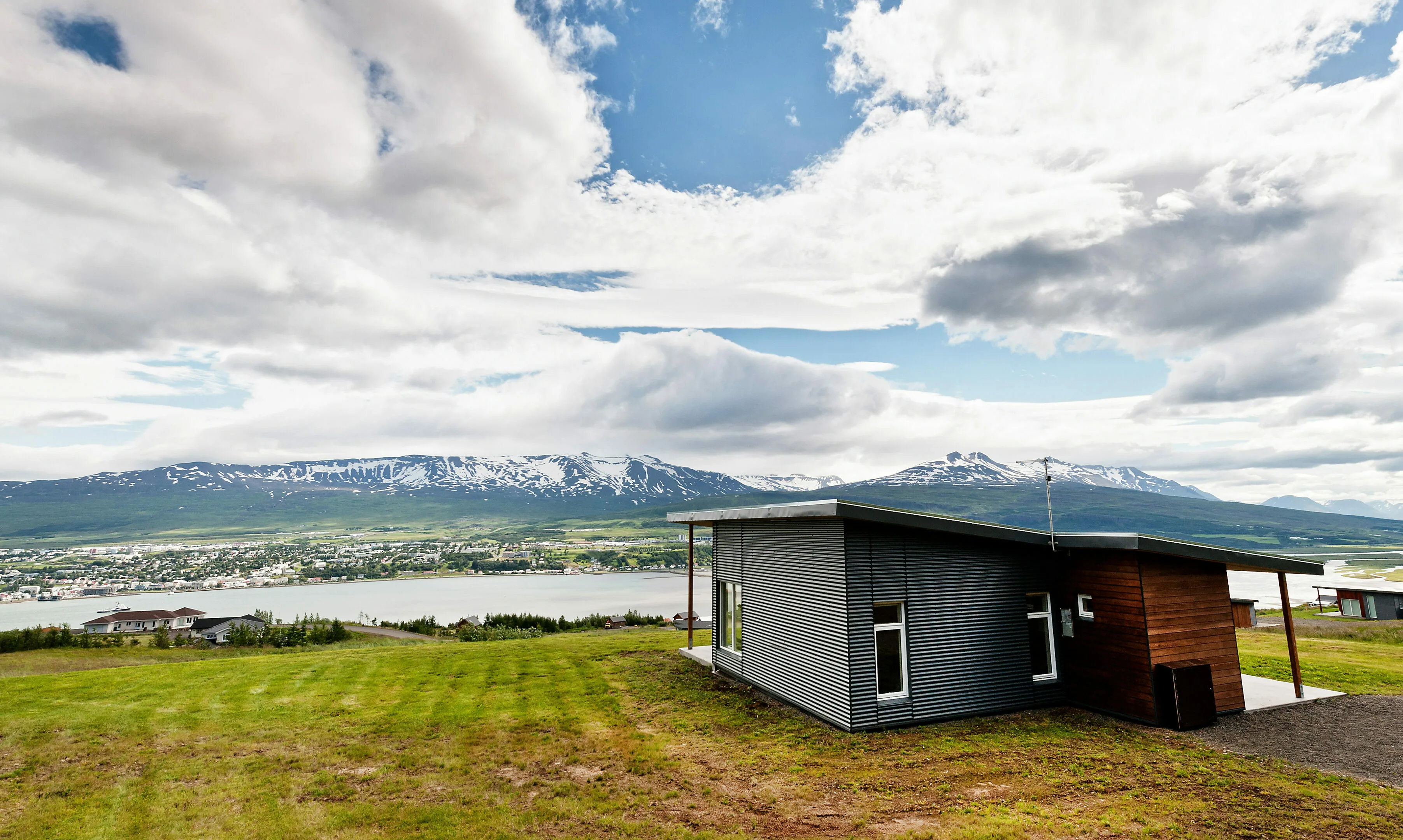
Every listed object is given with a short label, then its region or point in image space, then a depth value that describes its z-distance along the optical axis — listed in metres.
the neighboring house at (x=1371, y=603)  26.48
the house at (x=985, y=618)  9.55
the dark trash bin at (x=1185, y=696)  9.27
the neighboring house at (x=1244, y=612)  23.59
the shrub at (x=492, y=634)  22.45
